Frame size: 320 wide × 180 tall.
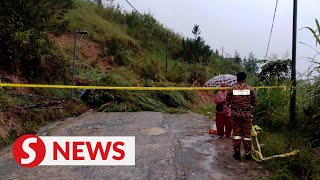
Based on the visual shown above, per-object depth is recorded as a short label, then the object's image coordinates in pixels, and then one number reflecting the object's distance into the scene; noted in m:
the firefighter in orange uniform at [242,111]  4.10
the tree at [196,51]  17.42
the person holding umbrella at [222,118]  5.25
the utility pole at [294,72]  4.79
